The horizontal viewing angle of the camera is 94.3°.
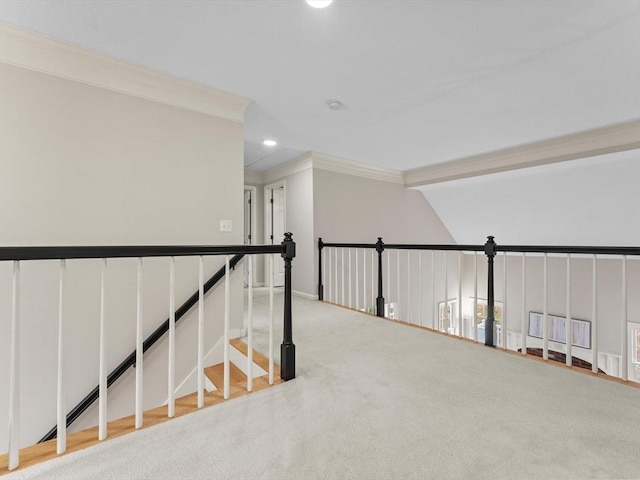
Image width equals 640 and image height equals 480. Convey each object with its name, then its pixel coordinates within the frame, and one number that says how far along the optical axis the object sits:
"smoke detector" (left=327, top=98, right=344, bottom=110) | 3.00
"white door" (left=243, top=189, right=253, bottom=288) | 5.88
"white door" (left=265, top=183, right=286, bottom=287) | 5.92
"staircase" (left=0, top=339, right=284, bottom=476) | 1.22
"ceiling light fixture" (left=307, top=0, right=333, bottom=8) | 1.74
